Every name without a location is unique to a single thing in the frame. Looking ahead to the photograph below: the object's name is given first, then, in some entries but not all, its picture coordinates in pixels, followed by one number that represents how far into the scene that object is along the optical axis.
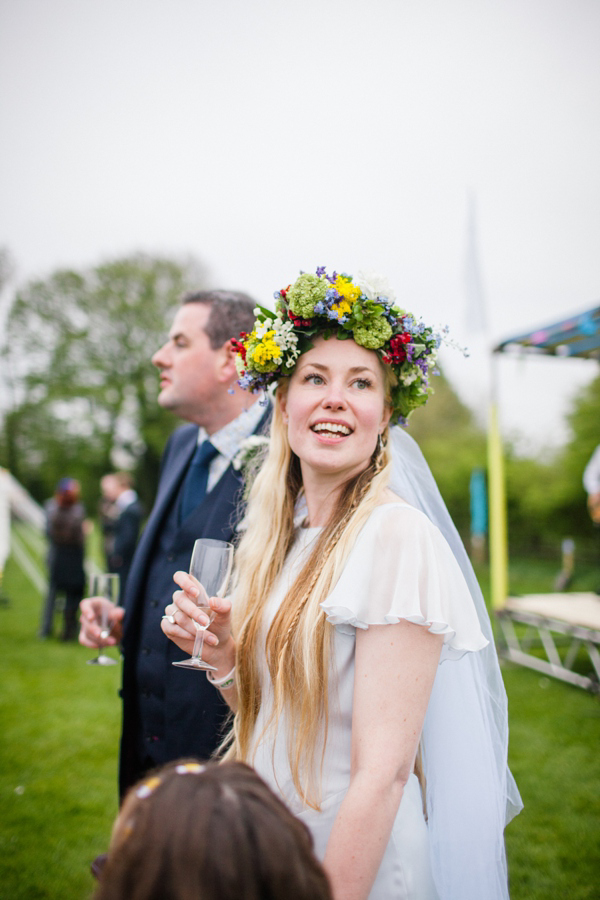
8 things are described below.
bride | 1.34
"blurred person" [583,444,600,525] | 6.89
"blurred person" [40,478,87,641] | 8.62
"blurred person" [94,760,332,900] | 0.85
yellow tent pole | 7.54
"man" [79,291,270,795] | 2.24
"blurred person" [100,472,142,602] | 8.59
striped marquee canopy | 5.97
